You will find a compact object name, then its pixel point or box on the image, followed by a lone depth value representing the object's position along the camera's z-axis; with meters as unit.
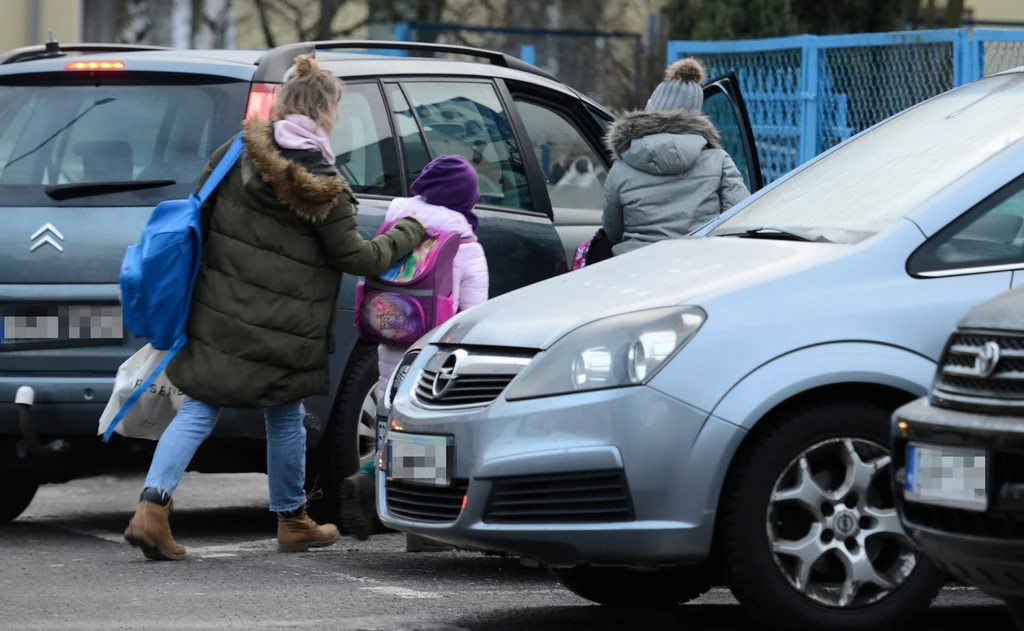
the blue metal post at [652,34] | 32.87
